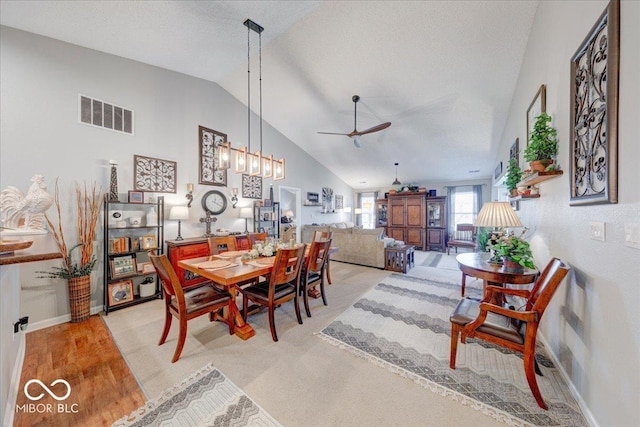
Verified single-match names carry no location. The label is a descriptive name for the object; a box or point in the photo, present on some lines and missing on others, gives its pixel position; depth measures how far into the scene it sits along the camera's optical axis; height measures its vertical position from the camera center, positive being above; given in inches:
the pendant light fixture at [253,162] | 102.8 +24.4
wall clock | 167.0 +7.1
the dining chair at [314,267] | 110.7 -28.3
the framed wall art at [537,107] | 89.6 +45.7
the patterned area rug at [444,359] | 58.9 -50.7
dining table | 82.0 -22.8
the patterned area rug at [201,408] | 55.9 -51.9
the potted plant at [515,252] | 87.4 -16.3
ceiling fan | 147.8 +55.7
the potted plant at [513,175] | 115.6 +19.1
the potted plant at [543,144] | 76.9 +23.4
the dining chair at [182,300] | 75.4 -34.0
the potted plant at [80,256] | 106.7 -22.1
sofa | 193.0 -30.2
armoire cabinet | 290.0 -8.7
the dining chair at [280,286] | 89.4 -33.2
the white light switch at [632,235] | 40.1 -4.3
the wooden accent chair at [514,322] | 59.0 -33.9
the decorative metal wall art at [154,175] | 132.7 +22.7
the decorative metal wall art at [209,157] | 163.8 +40.5
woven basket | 106.9 -41.5
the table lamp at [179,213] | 140.9 -1.1
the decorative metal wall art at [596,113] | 46.4 +23.4
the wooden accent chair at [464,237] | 242.4 -31.8
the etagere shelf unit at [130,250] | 118.4 -21.5
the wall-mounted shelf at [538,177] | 72.9 +12.3
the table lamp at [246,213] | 185.5 -1.4
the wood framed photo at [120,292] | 118.0 -43.2
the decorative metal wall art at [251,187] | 196.3 +22.2
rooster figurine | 62.7 +1.1
